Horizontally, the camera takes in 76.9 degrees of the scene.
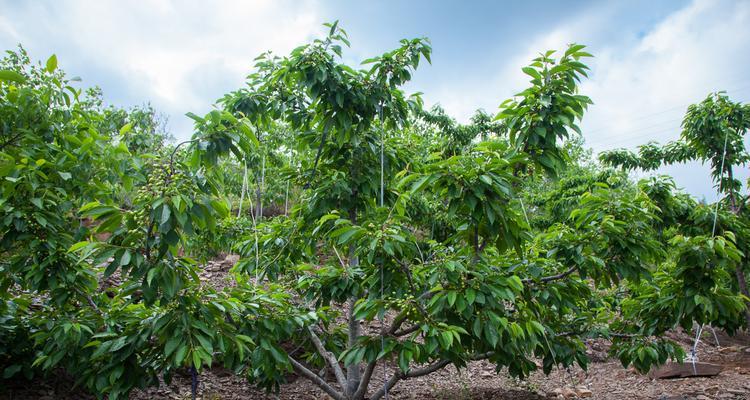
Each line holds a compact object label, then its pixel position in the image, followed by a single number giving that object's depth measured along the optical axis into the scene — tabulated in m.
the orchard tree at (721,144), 4.79
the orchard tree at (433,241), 2.41
